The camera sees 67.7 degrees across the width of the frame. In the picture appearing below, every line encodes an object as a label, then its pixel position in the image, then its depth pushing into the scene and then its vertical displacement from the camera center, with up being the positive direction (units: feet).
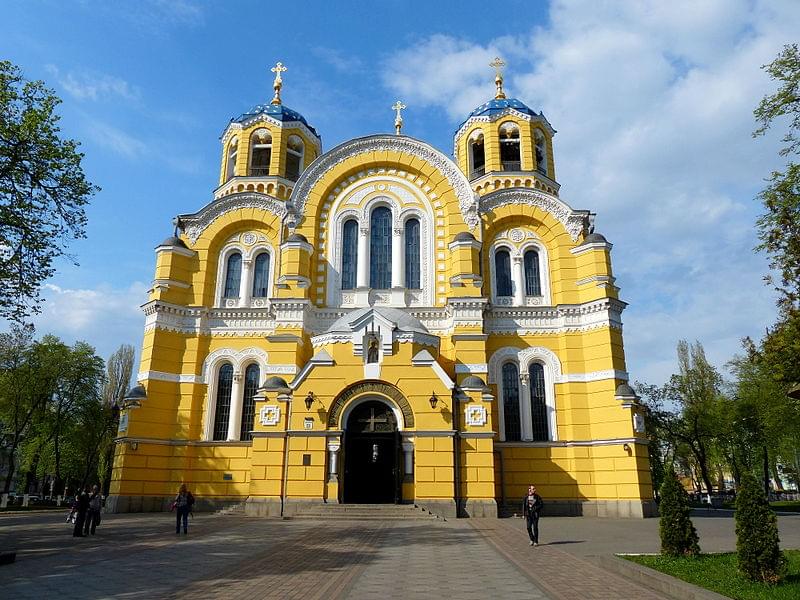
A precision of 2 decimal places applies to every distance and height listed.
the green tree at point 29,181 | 53.83 +26.40
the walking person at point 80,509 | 54.13 -3.31
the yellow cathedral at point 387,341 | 73.41 +17.79
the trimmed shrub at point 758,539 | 29.53 -3.13
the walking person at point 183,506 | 55.11 -3.04
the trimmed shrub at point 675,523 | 38.34 -3.07
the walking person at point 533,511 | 47.98 -2.96
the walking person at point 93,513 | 55.82 -3.75
